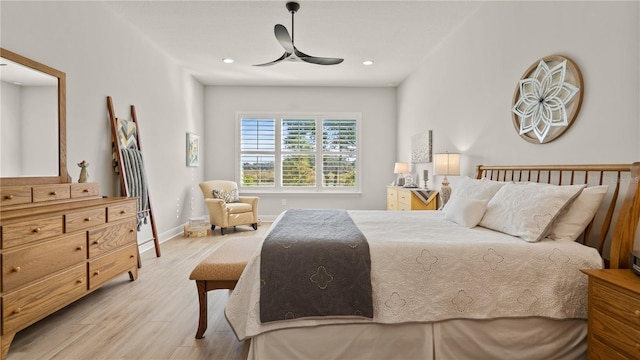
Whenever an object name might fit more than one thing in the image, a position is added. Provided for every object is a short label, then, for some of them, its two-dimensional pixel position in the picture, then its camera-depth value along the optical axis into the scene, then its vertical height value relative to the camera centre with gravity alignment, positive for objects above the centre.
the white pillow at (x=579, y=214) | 1.83 -0.22
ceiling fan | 2.99 +1.28
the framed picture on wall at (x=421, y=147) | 4.69 +0.43
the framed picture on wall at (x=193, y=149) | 5.55 +0.44
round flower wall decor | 2.18 +0.58
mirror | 2.29 +0.39
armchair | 5.17 -0.53
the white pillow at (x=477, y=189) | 2.46 -0.11
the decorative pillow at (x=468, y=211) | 2.25 -0.26
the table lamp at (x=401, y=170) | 5.44 +0.08
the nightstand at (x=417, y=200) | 4.27 -0.34
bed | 1.66 -0.69
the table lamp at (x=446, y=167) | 3.63 +0.09
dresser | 1.83 -0.51
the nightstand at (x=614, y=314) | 1.31 -0.61
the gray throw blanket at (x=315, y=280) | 1.65 -0.55
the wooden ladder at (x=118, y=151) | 3.46 +0.24
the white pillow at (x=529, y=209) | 1.83 -0.20
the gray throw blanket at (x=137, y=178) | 3.57 -0.06
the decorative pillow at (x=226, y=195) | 5.43 -0.37
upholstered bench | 1.96 -0.62
